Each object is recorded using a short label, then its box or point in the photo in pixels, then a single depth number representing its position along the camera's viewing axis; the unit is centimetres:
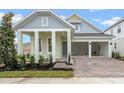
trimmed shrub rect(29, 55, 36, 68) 777
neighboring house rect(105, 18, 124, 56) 1344
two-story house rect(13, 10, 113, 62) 884
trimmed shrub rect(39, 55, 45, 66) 802
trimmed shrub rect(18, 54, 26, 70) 736
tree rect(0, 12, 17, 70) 717
